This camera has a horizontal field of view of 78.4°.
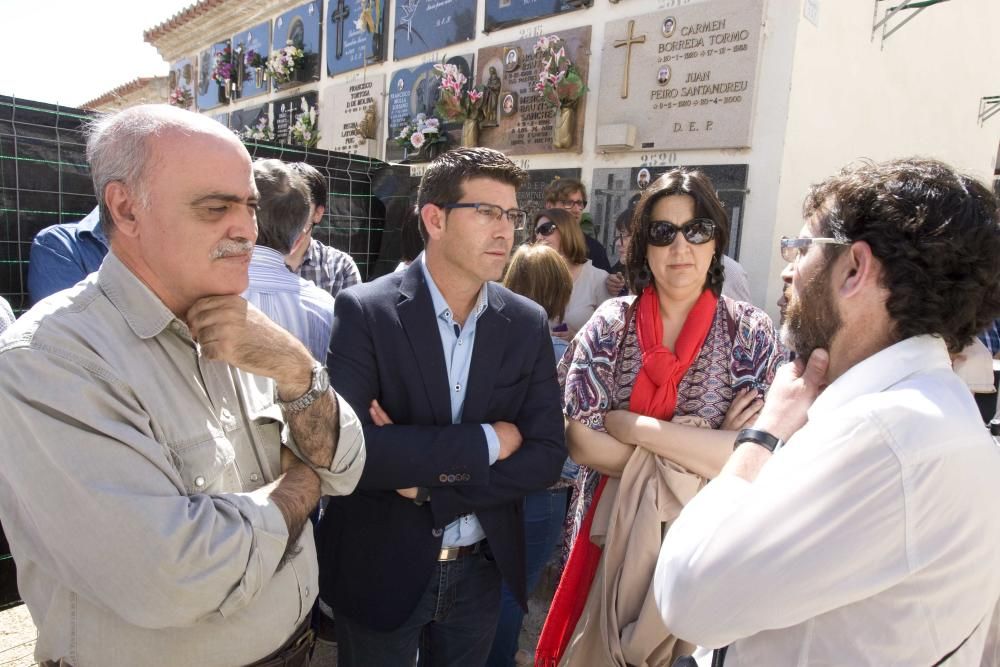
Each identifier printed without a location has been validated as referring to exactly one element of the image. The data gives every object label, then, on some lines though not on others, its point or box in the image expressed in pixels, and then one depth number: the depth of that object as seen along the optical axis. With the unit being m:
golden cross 5.09
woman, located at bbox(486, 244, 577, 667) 2.55
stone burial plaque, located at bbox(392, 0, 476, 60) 6.57
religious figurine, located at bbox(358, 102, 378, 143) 7.70
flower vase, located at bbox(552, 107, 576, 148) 5.48
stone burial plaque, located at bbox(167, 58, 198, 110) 11.74
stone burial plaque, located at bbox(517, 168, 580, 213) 5.82
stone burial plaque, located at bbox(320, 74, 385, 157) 7.74
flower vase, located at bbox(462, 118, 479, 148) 6.23
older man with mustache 0.98
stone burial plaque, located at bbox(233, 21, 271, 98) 9.66
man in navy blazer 1.75
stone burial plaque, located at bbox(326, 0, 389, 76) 7.72
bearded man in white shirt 0.99
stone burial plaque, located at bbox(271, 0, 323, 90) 8.77
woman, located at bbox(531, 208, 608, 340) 3.87
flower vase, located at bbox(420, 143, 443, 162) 6.78
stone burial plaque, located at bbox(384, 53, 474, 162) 6.65
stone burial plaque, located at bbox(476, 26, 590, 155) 5.81
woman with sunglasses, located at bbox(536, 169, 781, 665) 1.88
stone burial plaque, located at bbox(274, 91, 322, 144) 9.01
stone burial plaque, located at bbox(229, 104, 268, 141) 9.73
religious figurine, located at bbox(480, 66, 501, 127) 6.18
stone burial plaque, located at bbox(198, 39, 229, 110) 10.73
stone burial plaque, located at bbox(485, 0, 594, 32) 5.63
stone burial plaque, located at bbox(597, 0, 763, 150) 4.57
